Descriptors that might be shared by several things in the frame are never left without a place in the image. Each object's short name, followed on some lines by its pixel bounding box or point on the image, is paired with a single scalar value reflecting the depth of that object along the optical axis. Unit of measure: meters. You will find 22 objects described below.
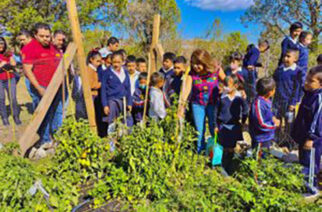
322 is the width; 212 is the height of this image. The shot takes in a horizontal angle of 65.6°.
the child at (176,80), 4.19
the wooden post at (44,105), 3.47
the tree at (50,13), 12.88
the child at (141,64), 5.16
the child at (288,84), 4.16
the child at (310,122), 2.91
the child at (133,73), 4.83
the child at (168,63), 4.66
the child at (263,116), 3.28
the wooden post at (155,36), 5.46
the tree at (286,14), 17.61
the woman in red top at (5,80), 5.13
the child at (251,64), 6.17
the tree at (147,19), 14.46
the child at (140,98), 4.43
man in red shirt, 3.78
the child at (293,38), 4.85
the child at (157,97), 4.00
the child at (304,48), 4.91
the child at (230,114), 3.69
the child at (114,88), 4.24
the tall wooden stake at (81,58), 3.30
